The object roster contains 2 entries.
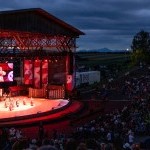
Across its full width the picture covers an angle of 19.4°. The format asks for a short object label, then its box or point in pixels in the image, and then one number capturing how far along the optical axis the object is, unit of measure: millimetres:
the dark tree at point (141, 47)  85875
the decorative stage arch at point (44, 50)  33844
